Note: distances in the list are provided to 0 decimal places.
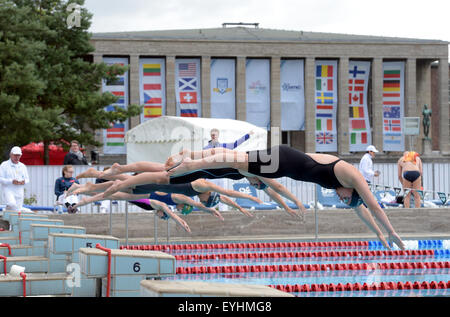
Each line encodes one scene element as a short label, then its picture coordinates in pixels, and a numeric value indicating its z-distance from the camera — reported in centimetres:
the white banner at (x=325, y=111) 4356
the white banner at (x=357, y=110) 4388
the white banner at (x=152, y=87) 4103
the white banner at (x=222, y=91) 4234
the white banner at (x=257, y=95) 4272
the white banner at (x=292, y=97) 4341
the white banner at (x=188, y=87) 4156
